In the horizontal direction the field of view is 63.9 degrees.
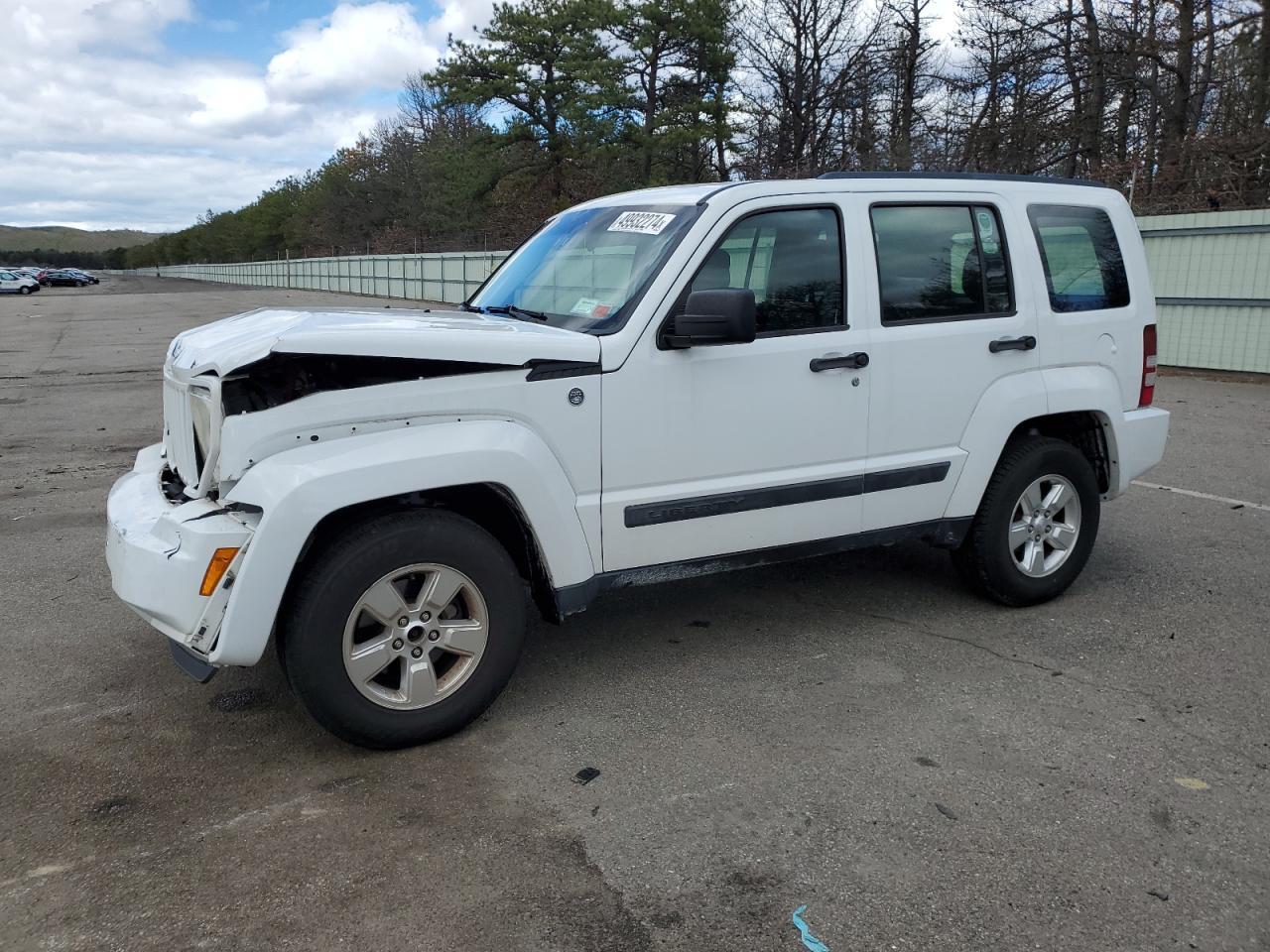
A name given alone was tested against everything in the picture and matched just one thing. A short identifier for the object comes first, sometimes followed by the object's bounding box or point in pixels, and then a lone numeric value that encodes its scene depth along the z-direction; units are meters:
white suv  3.26
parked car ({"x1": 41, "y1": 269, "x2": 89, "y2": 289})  81.38
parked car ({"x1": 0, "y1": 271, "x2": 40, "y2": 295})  59.78
